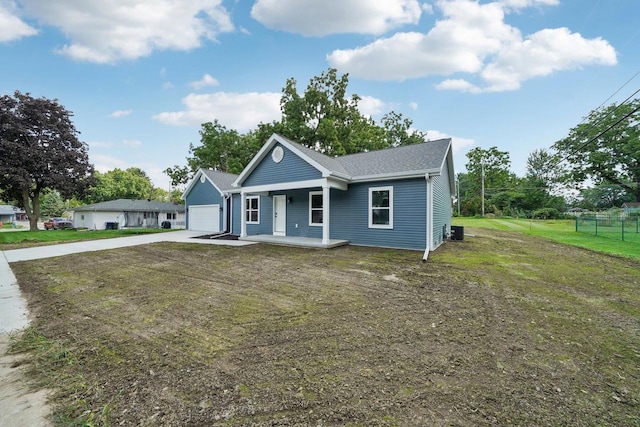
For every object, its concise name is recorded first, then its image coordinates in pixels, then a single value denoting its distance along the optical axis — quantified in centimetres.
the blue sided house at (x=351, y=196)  971
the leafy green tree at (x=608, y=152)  2986
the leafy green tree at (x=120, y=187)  4300
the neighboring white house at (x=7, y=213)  4816
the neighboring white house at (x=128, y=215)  2817
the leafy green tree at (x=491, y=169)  4388
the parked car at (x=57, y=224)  3055
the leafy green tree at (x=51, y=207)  4700
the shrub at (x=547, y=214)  3678
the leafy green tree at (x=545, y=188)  4119
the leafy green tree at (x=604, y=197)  3972
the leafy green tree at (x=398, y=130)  3397
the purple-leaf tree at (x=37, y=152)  2141
